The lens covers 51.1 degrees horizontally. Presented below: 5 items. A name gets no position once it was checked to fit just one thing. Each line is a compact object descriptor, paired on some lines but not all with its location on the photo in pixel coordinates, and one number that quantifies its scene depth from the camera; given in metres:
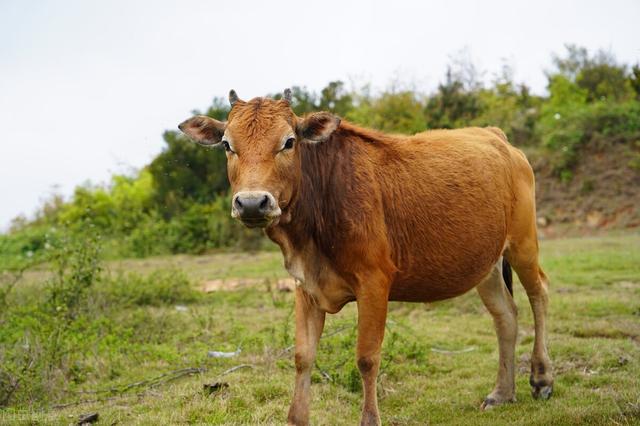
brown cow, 5.09
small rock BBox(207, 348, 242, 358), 7.83
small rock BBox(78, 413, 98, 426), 5.68
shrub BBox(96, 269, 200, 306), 11.69
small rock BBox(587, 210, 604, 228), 24.31
